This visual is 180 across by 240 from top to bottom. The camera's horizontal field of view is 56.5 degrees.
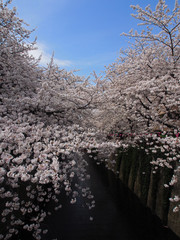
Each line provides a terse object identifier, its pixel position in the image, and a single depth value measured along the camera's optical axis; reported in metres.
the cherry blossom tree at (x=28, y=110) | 4.28
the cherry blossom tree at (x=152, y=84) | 7.73
